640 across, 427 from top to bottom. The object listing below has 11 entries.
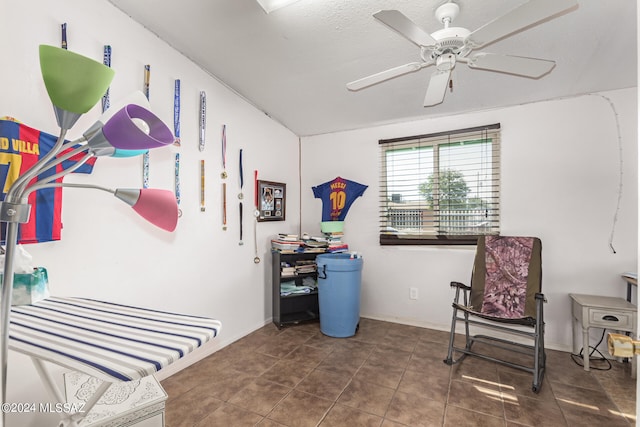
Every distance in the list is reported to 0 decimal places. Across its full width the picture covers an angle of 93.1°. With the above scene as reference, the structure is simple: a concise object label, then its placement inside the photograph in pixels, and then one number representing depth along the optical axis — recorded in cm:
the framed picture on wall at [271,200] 313
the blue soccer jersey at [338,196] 351
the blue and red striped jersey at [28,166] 136
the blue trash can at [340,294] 287
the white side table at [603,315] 214
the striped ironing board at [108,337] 70
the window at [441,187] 292
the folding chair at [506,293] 224
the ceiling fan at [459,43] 125
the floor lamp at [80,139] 58
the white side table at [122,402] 113
